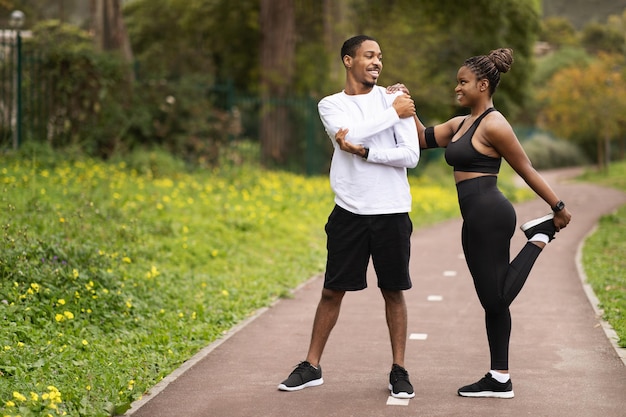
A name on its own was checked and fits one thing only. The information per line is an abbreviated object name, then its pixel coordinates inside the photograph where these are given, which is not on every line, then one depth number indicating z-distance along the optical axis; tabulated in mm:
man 5094
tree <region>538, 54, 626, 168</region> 38500
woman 5035
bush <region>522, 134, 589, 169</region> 45812
